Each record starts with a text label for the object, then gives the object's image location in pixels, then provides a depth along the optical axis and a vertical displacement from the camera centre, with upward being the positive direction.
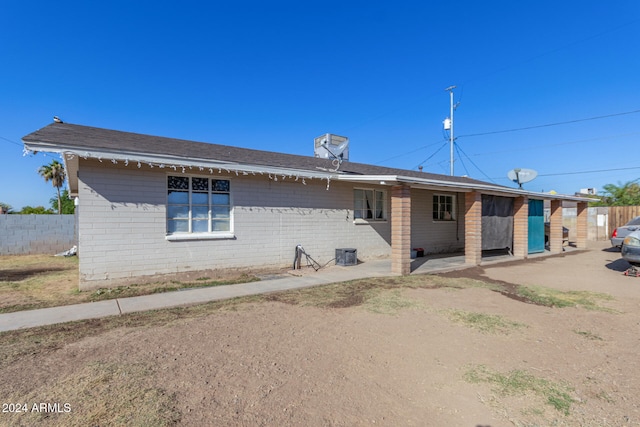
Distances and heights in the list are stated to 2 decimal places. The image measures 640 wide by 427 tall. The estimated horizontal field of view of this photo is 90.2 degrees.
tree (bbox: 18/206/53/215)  35.39 +0.62
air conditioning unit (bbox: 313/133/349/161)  15.08 +3.53
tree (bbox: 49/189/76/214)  38.55 +1.39
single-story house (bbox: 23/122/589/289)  7.13 +0.22
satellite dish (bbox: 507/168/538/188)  14.62 +1.86
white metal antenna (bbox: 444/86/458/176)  25.55 +7.42
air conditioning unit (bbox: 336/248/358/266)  10.71 -1.39
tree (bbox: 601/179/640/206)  27.88 +1.92
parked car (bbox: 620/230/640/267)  8.85 -0.94
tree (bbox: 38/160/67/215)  33.72 +4.45
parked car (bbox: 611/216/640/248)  13.27 -0.72
